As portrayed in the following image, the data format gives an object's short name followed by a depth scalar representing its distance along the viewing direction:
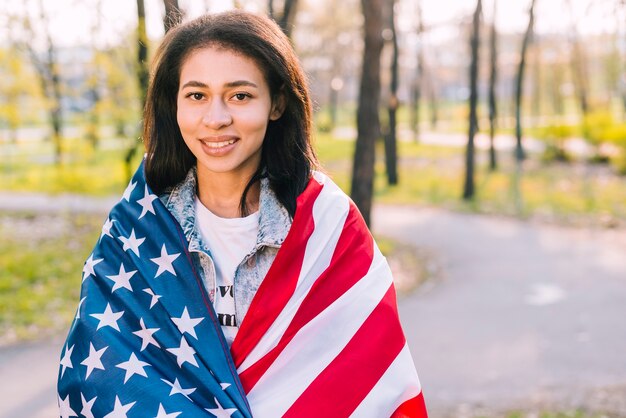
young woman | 2.11
